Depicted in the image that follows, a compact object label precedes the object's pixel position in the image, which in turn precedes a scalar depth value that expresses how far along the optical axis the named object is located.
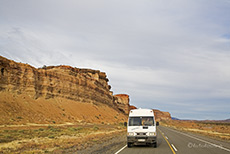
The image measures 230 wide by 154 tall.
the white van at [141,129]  13.75
